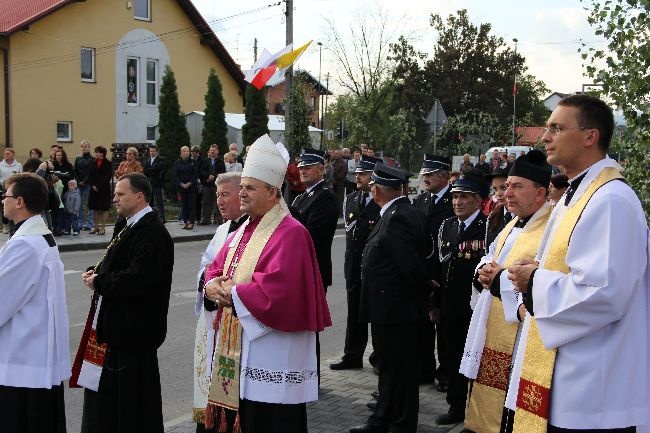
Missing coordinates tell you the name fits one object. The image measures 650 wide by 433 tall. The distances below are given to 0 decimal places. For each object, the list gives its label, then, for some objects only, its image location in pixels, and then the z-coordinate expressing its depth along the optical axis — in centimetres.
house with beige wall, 3142
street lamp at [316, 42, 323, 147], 5216
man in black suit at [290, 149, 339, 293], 745
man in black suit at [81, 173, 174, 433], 507
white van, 3653
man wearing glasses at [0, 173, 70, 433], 483
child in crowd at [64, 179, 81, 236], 1728
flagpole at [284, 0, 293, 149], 2438
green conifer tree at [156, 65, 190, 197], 2797
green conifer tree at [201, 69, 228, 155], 2955
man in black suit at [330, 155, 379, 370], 792
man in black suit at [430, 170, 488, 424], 648
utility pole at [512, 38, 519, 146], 5368
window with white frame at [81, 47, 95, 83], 3416
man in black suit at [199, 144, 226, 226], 1953
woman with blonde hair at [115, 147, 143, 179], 1659
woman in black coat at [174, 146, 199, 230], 1941
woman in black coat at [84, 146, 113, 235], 1778
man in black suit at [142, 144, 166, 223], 1895
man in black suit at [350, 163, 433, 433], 594
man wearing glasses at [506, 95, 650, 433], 313
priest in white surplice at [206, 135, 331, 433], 427
